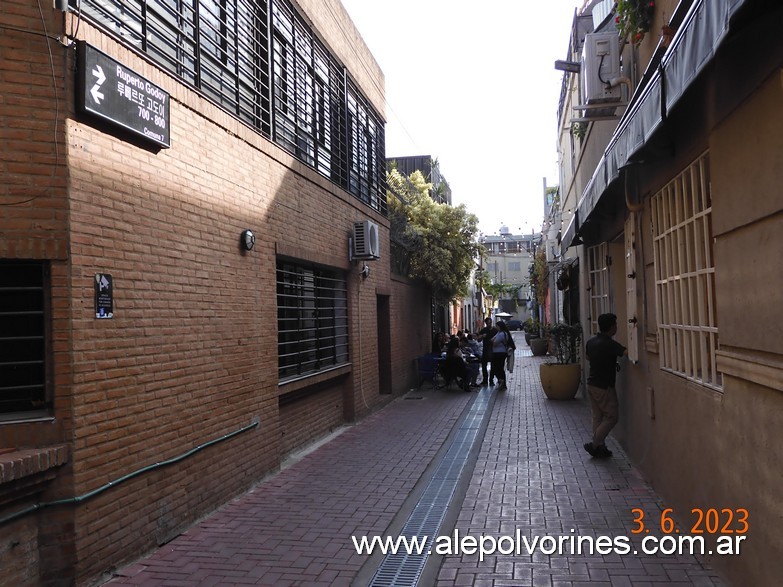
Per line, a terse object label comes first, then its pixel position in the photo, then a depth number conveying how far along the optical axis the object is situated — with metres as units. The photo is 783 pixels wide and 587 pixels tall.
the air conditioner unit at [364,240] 11.47
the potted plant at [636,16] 6.68
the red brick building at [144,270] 4.46
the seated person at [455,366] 15.76
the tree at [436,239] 16.77
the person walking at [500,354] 15.99
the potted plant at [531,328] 30.11
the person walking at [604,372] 7.86
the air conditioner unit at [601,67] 8.38
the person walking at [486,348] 16.56
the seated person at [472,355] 16.19
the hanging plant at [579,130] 12.89
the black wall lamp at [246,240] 7.18
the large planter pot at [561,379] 13.45
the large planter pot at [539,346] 26.83
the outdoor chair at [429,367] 16.70
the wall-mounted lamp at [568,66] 10.30
